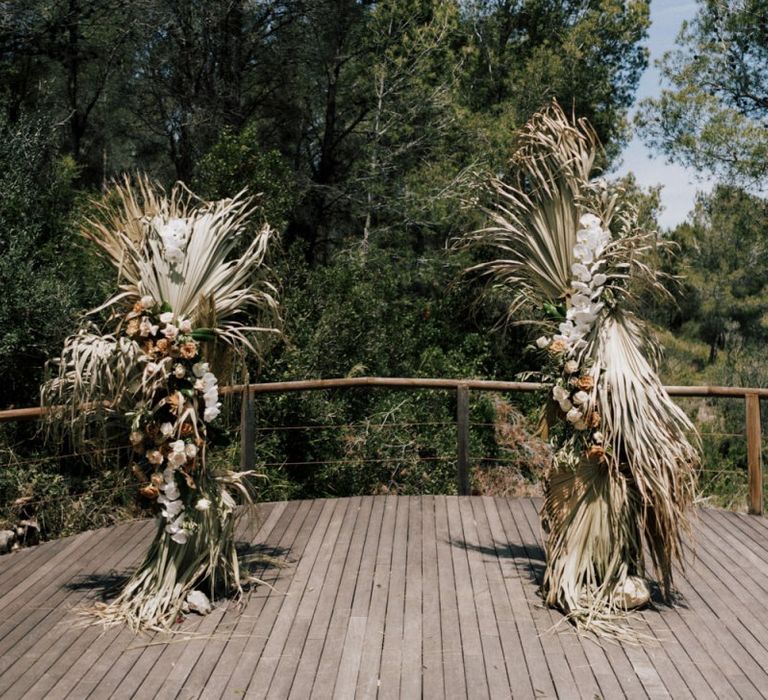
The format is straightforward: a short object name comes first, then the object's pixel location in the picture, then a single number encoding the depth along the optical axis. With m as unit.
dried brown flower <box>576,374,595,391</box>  4.46
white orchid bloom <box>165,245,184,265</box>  4.40
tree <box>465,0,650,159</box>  14.09
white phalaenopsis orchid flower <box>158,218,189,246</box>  4.39
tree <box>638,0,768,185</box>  13.73
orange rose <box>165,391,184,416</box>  4.40
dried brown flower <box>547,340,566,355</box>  4.54
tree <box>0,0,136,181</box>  11.44
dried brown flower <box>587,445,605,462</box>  4.45
